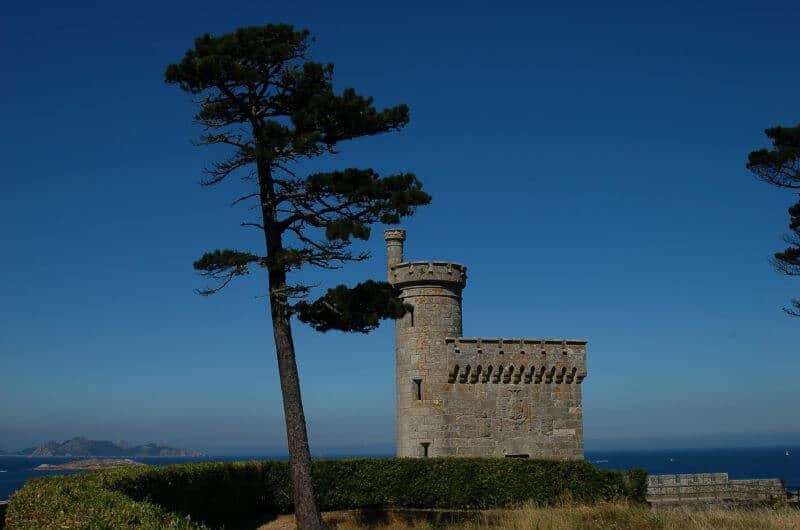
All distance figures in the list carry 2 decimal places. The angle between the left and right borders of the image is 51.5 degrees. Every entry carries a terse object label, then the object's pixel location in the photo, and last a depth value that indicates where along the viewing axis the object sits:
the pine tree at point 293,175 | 18.14
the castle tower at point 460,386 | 29.75
